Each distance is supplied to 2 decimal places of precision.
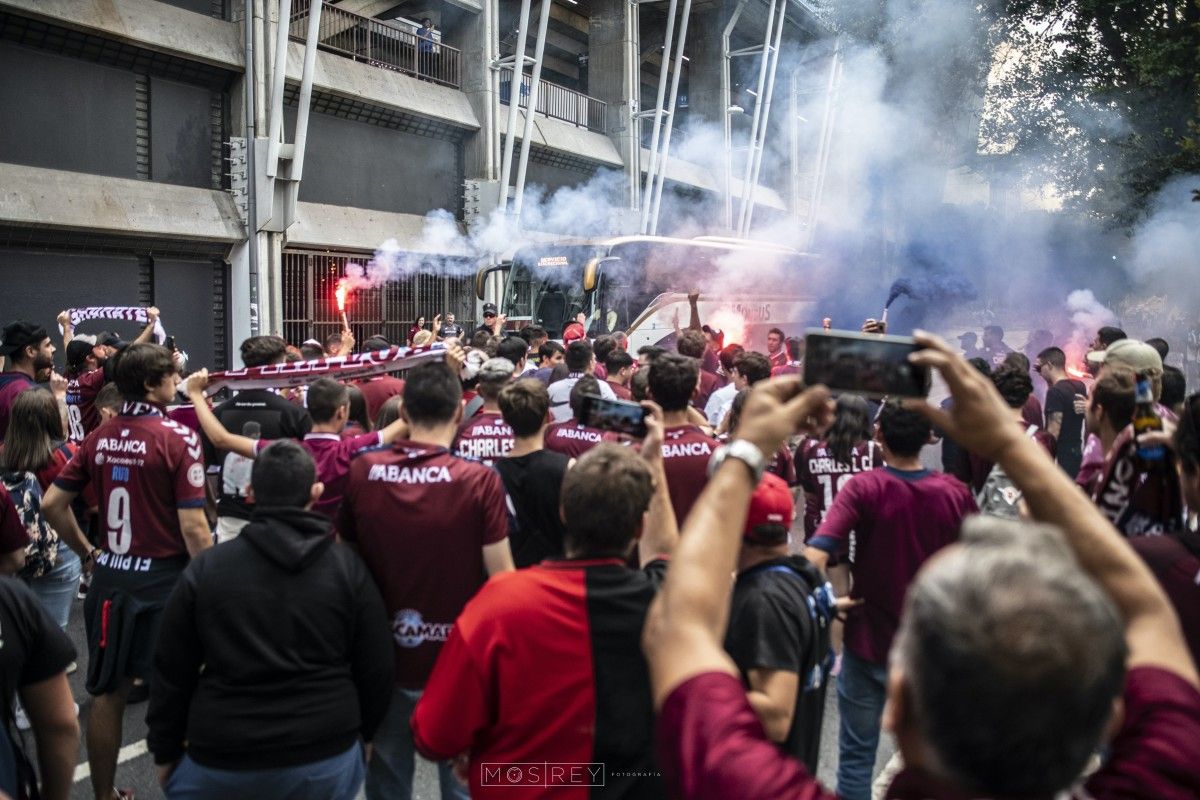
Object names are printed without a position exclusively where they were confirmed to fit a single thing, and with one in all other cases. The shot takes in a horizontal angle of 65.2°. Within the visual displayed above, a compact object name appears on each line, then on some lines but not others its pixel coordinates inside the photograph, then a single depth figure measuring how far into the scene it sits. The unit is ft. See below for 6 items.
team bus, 56.75
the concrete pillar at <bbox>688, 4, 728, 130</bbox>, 95.30
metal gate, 58.08
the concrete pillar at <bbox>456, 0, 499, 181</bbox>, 68.64
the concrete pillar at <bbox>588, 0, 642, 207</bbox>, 82.38
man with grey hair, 3.25
